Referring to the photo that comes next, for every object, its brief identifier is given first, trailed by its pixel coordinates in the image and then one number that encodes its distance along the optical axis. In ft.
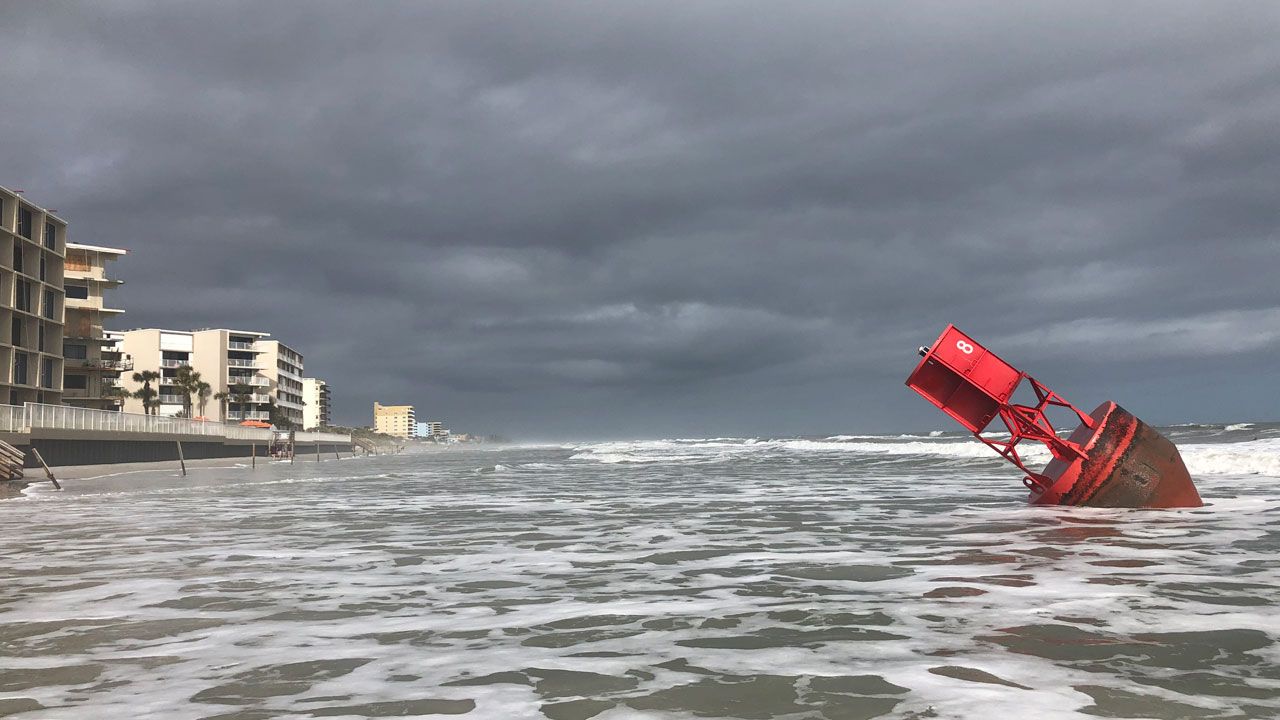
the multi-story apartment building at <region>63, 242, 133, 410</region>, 311.06
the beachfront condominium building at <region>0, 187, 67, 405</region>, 215.10
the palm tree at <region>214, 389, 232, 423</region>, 479.00
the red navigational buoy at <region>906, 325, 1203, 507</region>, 55.52
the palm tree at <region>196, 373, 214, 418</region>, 447.59
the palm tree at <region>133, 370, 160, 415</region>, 417.69
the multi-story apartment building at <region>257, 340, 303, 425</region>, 533.55
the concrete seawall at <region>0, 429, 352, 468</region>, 157.38
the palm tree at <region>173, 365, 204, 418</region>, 424.05
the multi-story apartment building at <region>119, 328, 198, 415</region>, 458.09
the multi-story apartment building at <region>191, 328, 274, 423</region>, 488.44
